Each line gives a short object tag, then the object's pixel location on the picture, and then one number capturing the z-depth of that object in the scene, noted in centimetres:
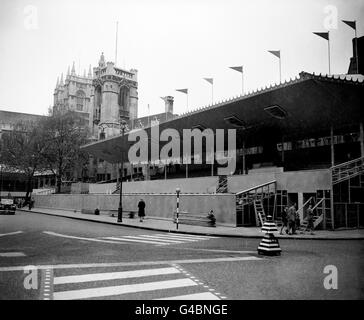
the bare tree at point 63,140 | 5944
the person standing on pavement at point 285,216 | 2108
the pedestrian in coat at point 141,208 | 2714
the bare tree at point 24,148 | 6003
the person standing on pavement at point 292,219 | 1939
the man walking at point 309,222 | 2020
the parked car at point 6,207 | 3712
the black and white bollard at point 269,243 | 1198
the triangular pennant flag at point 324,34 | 2391
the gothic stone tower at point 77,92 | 12144
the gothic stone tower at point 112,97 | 8606
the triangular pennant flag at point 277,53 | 2755
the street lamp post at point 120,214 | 2744
